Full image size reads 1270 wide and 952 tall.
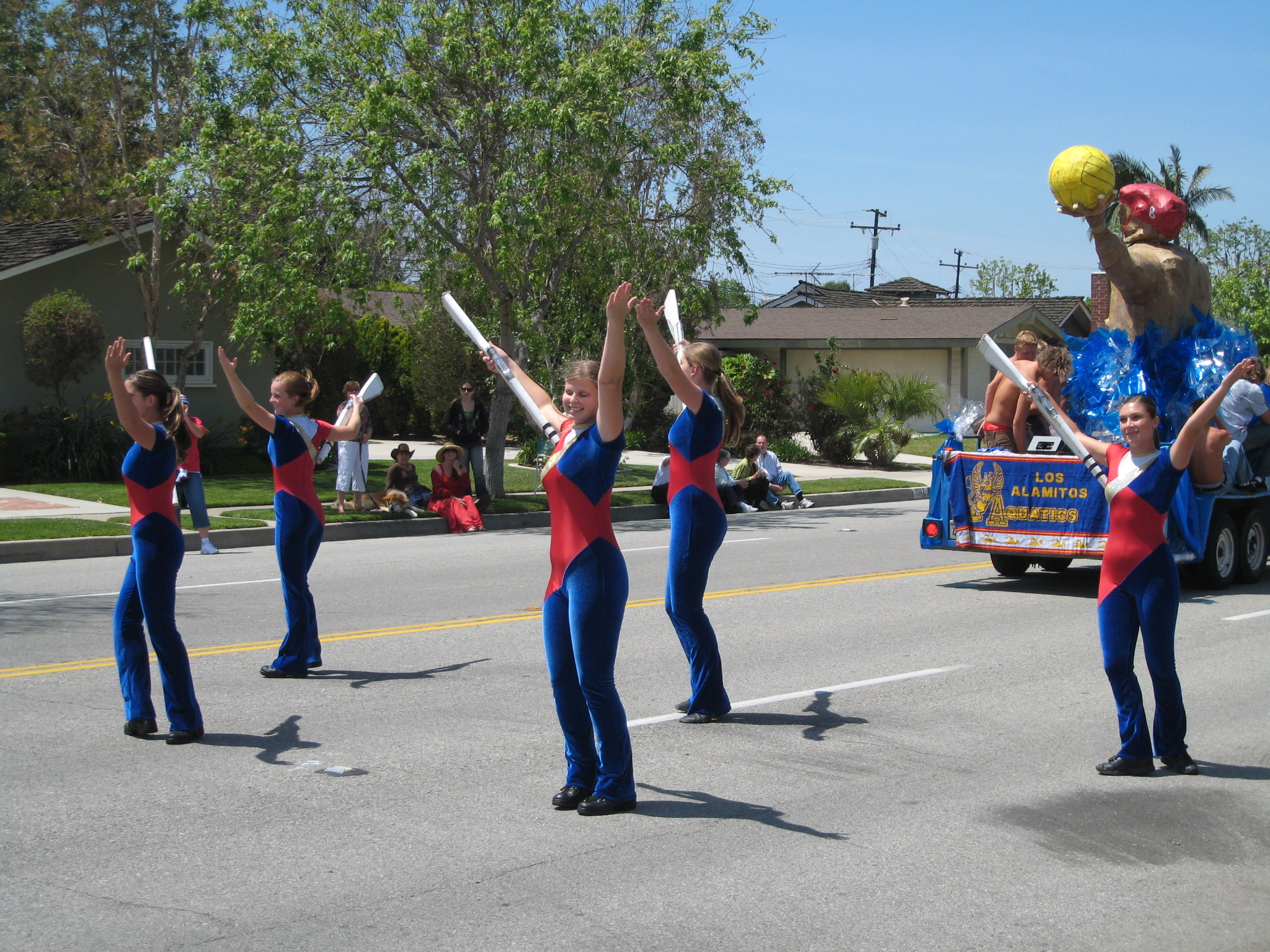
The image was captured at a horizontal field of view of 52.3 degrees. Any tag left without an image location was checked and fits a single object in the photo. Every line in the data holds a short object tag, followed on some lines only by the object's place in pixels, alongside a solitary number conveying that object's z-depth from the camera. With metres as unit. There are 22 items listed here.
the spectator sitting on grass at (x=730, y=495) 17.70
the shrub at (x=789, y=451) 29.23
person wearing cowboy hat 17.52
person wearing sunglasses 18.03
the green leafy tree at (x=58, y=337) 21.92
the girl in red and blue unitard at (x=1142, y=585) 5.65
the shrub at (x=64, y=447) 21.23
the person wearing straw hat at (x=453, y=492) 17.02
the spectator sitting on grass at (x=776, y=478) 20.38
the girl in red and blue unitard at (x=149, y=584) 6.21
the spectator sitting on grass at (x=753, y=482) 20.08
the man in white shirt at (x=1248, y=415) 10.85
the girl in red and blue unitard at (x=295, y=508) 7.57
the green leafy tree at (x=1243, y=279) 42.00
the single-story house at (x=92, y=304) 23.03
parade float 10.72
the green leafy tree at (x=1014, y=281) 88.94
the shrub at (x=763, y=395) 29.34
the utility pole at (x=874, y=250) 88.06
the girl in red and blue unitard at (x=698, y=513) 6.27
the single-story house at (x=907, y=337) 39.78
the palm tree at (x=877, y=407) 27.95
